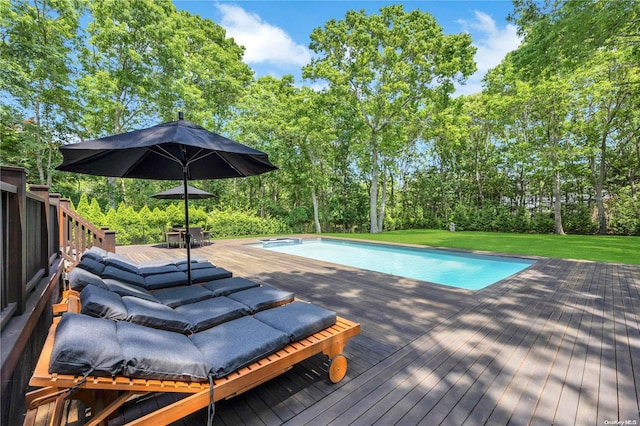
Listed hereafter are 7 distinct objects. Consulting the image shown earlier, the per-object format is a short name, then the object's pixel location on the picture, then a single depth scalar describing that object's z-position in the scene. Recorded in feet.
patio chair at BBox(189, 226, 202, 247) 31.07
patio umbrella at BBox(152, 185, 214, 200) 27.28
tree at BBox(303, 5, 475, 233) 43.55
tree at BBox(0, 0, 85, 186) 34.81
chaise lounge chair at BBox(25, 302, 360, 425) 4.34
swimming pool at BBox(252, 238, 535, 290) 21.97
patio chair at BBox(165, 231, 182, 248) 29.50
